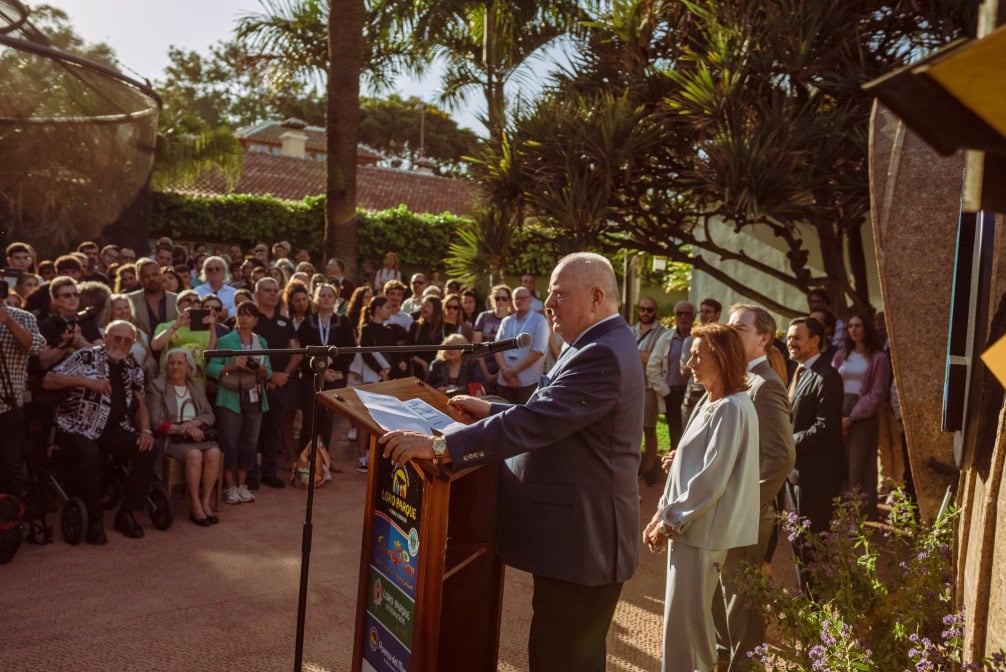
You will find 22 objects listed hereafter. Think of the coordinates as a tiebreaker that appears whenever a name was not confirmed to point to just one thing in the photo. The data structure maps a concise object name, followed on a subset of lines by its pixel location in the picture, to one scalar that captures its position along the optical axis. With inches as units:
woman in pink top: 303.3
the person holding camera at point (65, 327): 278.8
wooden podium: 128.3
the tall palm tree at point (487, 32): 643.0
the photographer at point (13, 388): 253.1
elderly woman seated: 296.0
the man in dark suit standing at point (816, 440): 232.2
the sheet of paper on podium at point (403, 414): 130.5
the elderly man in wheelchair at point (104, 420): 266.4
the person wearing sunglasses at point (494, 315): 418.6
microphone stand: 136.3
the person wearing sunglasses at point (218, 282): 420.2
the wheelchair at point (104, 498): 261.9
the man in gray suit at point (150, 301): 340.8
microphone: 144.9
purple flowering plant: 135.9
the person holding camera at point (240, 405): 323.6
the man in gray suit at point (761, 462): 175.9
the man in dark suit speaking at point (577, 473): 128.6
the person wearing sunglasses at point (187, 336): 315.9
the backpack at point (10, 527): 239.1
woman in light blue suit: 157.6
